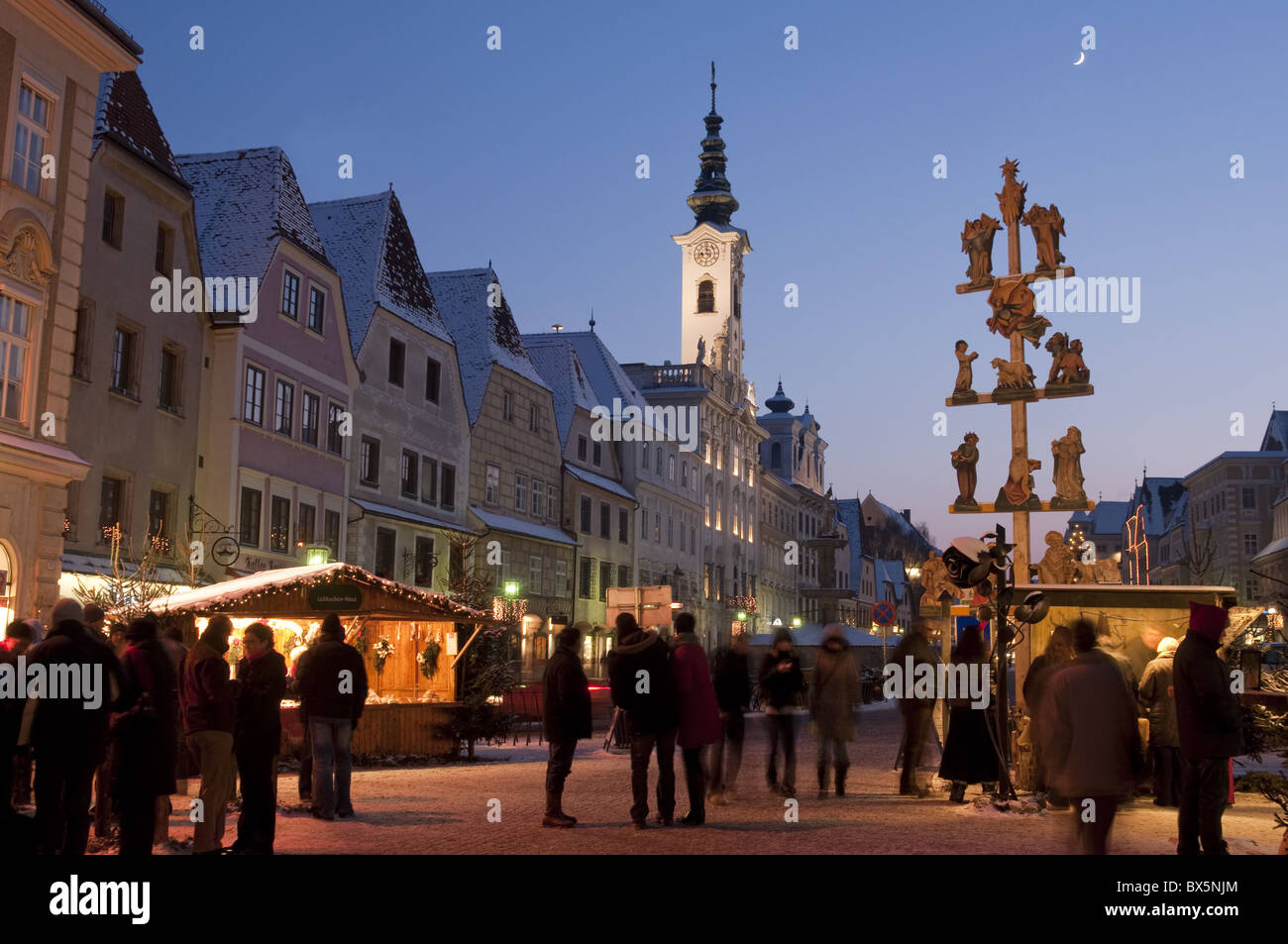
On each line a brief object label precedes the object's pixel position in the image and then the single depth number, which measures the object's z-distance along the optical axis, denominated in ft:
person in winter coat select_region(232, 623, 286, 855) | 35.27
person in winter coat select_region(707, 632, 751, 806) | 51.88
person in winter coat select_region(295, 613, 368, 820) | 45.70
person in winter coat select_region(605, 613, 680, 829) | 44.01
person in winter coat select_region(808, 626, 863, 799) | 53.47
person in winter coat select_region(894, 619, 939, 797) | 53.98
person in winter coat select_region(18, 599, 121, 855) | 31.86
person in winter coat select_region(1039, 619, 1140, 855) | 29.99
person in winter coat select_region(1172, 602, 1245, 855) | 33.76
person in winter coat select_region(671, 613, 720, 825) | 45.37
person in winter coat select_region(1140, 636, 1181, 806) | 47.62
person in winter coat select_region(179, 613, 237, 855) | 34.47
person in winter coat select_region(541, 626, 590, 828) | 43.45
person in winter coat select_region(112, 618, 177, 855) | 31.58
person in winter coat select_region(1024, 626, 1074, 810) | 47.06
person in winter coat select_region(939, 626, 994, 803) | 50.11
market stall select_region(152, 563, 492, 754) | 63.57
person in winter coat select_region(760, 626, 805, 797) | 52.90
